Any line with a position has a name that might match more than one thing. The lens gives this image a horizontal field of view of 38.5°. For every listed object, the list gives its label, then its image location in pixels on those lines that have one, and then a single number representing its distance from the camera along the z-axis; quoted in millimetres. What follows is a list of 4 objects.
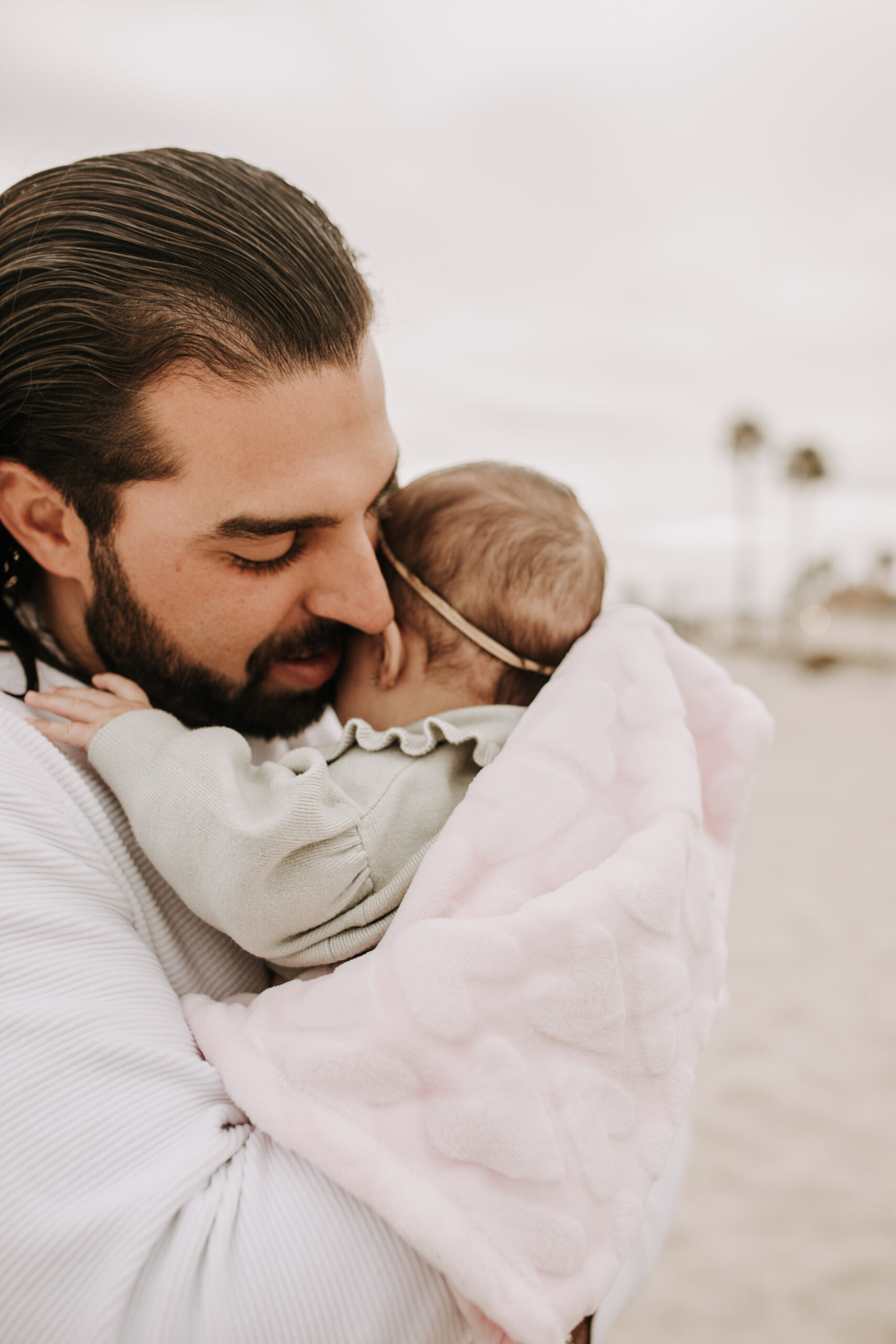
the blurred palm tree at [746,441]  37424
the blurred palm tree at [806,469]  36843
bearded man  392
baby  465
